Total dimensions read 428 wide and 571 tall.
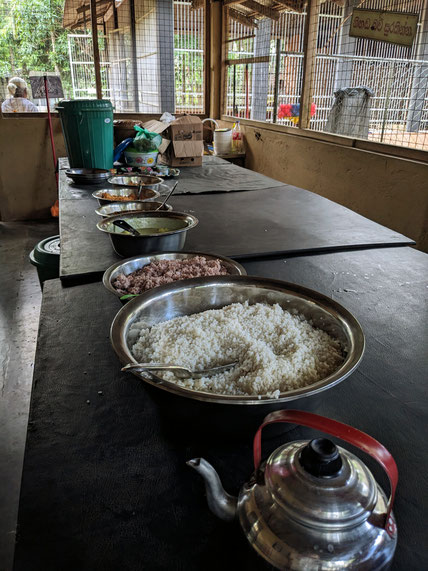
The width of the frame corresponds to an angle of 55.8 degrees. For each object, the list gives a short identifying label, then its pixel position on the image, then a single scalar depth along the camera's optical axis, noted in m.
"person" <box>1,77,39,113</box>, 4.96
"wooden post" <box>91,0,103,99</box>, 4.46
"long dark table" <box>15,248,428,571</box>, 0.51
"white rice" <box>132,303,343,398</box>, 0.65
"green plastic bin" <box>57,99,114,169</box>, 2.86
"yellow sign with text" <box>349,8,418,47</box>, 2.95
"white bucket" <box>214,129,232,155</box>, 4.91
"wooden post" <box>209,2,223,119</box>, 5.13
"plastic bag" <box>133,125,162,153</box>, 3.20
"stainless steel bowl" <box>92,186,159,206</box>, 2.19
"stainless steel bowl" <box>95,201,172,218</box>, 1.82
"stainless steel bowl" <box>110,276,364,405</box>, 0.58
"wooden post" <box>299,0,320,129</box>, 3.55
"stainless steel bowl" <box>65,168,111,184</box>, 2.72
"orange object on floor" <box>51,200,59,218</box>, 4.92
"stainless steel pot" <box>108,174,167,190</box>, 2.44
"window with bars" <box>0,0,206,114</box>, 5.36
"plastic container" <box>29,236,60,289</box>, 2.33
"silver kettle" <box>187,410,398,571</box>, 0.40
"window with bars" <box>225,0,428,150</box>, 3.66
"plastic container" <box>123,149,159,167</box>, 3.18
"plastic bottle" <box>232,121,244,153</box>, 5.08
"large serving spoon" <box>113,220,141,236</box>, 1.39
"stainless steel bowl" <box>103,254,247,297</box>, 1.15
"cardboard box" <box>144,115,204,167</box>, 3.42
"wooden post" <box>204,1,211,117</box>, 5.08
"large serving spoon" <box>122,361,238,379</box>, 0.58
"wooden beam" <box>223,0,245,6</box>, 4.73
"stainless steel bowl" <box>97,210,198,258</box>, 1.35
